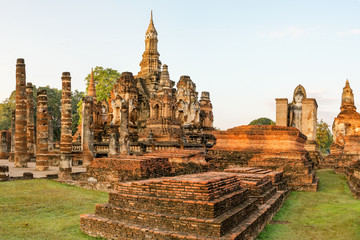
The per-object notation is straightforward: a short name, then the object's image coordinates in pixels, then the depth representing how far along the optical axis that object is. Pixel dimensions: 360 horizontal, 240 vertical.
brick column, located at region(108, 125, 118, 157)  17.53
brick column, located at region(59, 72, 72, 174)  13.94
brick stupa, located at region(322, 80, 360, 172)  21.81
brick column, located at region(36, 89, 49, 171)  14.62
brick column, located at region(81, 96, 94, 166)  16.72
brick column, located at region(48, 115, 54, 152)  21.55
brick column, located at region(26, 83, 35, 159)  19.49
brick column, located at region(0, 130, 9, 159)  23.22
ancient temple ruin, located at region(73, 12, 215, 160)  17.95
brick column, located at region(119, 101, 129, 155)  17.86
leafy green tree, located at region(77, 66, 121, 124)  39.91
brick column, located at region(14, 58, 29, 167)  15.57
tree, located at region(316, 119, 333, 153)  42.77
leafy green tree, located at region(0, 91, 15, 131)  45.50
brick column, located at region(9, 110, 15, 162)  20.97
